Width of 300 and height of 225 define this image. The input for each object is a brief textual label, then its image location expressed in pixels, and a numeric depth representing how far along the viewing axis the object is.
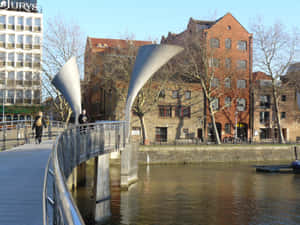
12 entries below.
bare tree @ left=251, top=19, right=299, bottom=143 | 48.88
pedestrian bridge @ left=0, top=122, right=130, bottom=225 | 2.97
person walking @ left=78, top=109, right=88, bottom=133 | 18.78
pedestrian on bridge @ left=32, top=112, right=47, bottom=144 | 18.05
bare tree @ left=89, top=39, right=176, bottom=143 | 43.38
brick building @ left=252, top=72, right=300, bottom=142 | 55.44
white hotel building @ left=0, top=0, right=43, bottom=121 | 51.00
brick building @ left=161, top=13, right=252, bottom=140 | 51.91
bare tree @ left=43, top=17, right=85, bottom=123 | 42.25
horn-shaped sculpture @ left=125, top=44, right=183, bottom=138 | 23.78
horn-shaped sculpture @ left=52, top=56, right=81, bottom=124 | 23.69
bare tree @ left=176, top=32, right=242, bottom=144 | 45.56
